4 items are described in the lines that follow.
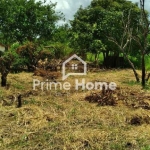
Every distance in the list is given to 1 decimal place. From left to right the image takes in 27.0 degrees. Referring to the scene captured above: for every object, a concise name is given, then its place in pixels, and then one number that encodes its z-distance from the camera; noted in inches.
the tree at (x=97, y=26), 714.2
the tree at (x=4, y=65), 377.1
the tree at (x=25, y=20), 747.4
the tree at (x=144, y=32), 394.0
